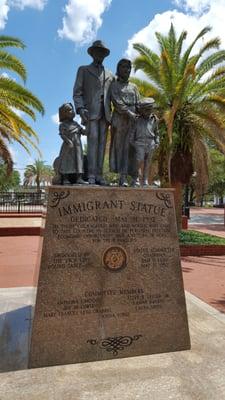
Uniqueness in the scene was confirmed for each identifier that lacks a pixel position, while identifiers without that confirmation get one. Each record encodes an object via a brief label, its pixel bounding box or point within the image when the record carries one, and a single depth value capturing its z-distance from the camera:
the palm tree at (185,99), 13.44
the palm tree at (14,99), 12.23
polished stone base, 4.20
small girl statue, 5.11
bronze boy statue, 5.34
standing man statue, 5.27
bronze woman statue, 5.25
